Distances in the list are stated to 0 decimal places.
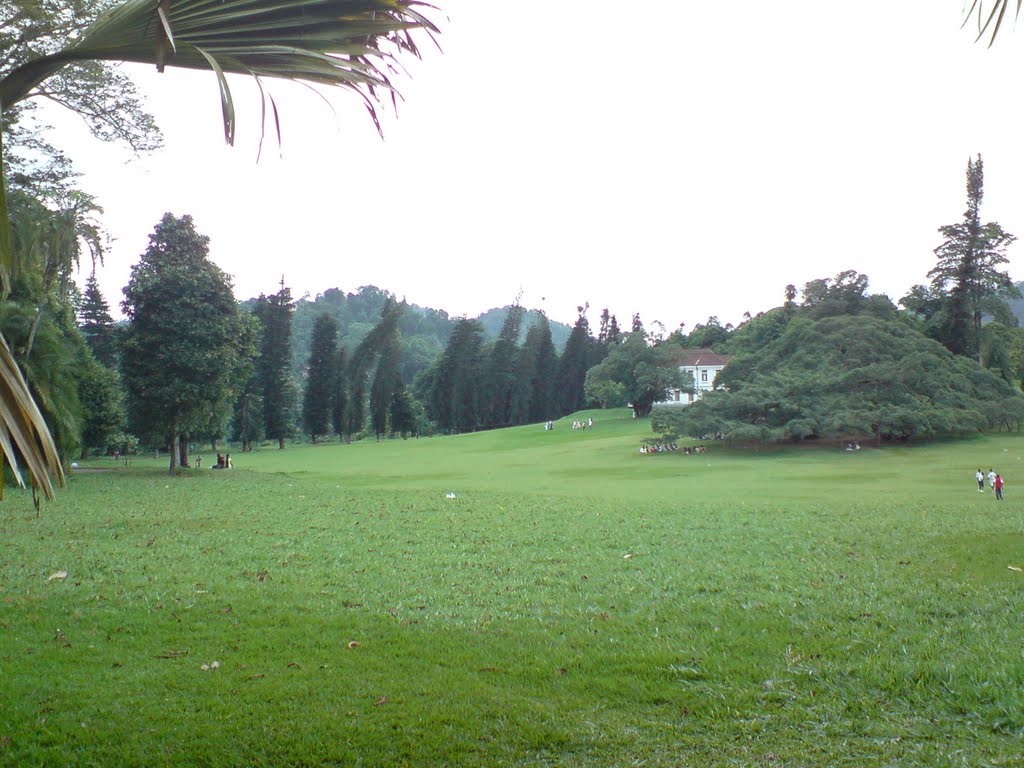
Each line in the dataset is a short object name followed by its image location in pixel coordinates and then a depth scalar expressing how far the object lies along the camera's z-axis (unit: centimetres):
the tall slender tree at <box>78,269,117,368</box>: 5994
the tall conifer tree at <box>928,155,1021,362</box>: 6006
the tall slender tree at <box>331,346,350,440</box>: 7556
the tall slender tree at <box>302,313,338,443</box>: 7325
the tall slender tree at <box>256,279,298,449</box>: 6600
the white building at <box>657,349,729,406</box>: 8775
